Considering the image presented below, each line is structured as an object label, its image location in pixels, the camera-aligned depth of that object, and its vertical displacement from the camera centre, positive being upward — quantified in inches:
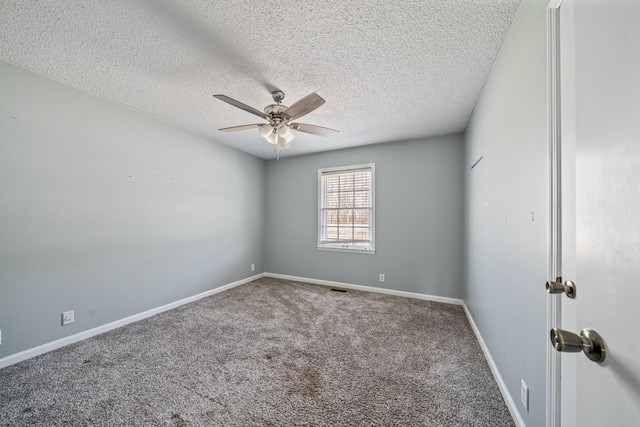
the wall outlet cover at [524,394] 48.5 -38.1
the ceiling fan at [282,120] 74.7 +35.4
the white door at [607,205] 18.3 +1.2
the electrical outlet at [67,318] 86.4 -39.3
